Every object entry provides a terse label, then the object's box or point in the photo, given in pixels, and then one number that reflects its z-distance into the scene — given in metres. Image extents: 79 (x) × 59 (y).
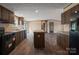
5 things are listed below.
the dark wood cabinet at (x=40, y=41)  1.24
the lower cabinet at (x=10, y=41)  1.15
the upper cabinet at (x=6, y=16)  1.14
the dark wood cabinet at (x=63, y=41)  1.18
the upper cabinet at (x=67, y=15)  1.14
